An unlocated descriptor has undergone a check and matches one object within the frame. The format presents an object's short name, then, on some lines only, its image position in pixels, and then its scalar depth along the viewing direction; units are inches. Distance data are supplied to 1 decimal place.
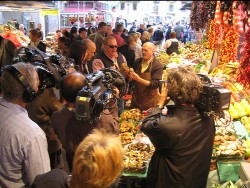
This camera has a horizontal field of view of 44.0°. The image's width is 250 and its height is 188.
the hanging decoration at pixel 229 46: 143.3
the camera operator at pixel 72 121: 95.3
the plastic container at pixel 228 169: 117.0
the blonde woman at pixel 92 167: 59.9
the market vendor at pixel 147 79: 176.7
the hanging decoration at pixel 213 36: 164.3
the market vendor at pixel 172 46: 373.7
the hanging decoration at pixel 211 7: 112.4
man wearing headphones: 78.4
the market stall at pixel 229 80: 100.4
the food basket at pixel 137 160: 111.2
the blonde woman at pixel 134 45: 303.9
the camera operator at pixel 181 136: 90.9
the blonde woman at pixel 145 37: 383.6
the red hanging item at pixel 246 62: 100.7
